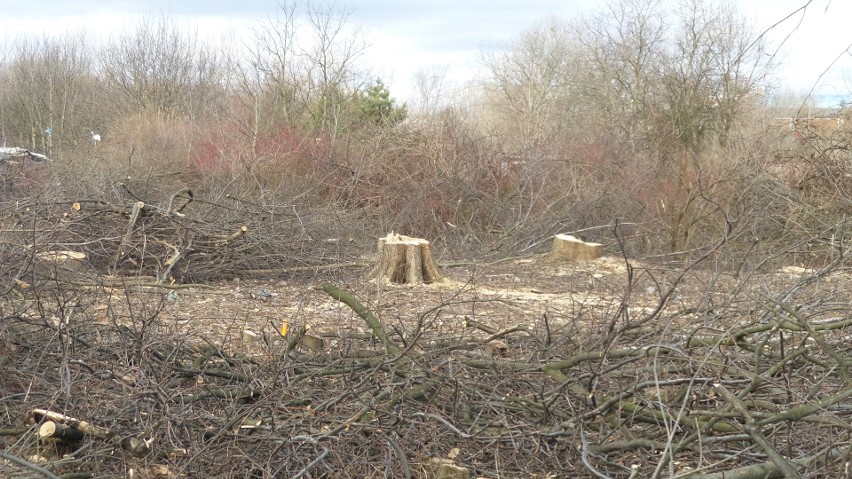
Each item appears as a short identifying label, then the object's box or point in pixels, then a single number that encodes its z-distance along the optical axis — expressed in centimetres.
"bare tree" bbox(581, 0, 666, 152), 2378
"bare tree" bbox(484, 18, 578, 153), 2931
